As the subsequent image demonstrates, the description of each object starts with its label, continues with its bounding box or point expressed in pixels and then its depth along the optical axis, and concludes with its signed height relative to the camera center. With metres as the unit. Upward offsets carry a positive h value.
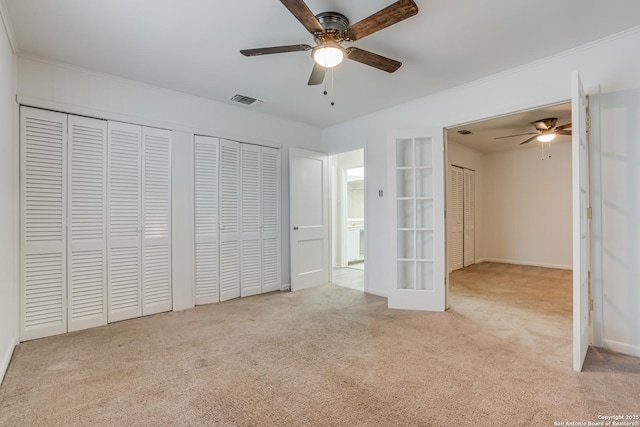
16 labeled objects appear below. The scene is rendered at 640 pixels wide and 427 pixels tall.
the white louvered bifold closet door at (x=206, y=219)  3.89 -0.04
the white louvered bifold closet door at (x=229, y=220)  4.09 -0.06
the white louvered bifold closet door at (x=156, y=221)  3.51 -0.05
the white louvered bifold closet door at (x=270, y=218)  4.51 -0.04
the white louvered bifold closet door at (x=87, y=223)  3.07 -0.06
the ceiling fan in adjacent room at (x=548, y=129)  4.48 +1.20
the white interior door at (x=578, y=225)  2.17 -0.09
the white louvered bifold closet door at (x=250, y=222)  4.29 -0.09
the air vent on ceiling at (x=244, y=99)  3.84 +1.44
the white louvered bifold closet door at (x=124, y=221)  3.29 -0.05
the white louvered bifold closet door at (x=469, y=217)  6.61 -0.08
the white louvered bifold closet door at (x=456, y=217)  6.17 -0.07
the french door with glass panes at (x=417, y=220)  3.64 -0.07
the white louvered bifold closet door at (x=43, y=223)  2.84 -0.05
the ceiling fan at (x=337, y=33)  1.84 +1.19
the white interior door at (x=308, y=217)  4.62 -0.04
